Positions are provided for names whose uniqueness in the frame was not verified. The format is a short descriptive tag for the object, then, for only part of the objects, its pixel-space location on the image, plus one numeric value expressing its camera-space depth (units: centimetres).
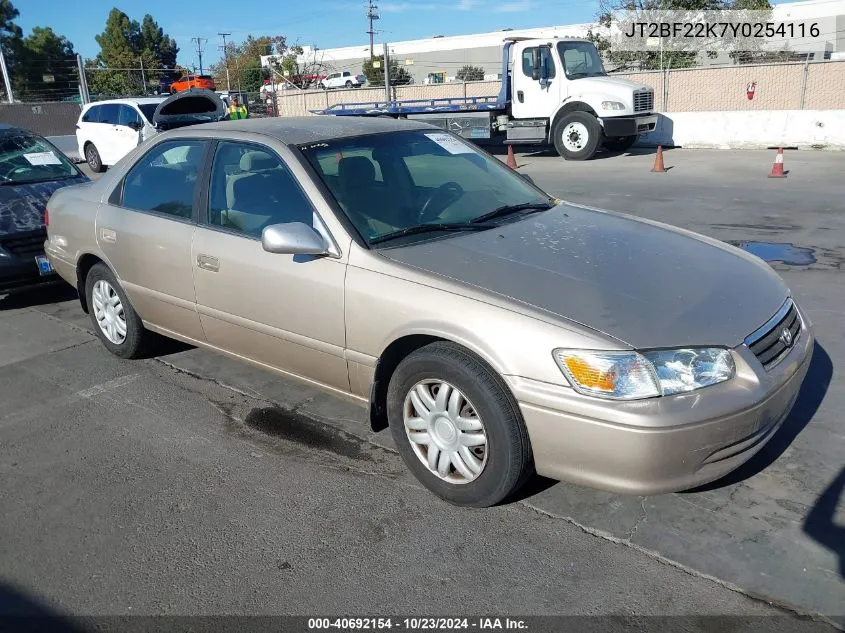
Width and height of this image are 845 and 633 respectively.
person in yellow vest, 1681
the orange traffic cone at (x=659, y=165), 1395
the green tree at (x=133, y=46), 5844
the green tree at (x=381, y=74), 4876
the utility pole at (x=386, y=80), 2516
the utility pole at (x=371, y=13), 6538
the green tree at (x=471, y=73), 4962
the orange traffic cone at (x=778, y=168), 1227
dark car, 619
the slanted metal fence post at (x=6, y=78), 2437
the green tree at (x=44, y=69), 3788
